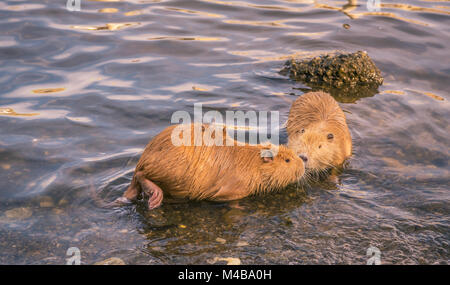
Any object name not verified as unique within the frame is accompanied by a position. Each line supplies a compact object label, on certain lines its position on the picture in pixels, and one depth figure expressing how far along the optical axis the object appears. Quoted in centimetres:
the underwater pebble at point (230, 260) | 439
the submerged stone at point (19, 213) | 499
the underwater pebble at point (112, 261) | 434
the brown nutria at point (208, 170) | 505
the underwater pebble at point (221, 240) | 471
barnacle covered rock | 884
